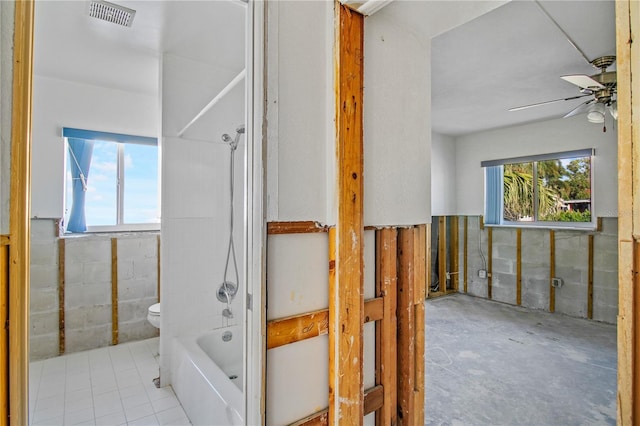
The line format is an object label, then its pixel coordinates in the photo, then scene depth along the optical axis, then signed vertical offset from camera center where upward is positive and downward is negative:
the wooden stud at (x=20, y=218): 0.79 -0.01
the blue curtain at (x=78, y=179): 3.23 +0.36
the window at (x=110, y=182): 3.25 +0.35
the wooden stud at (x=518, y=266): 4.90 -0.78
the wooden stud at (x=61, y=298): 3.03 -0.77
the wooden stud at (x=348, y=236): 1.33 -0.09
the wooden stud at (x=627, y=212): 0.60 +0.01
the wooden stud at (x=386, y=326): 1.56 -0.54
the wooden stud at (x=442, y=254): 5.55 -0.67
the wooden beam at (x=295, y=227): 1.23 -0.05
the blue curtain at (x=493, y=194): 5.27 +0.34
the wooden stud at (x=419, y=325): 1.68 -0.58
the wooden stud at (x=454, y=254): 5.69 -0.69
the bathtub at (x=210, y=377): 1.72 -1.02
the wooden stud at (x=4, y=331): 0.77 -0.28
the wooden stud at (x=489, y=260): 5.25 -0.73
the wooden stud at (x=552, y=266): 4.54 -0.72
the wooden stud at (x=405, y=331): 1.64 -0.59
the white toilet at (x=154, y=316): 2.89 -0.91
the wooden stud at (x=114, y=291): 3.27 -0.76
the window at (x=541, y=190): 4.46 +0.37
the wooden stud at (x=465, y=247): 5.59 -0.56
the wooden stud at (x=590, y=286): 4.20 -0.92
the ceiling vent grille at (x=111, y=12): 2.03 +1.31
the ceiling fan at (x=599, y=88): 2.32 +0.95
